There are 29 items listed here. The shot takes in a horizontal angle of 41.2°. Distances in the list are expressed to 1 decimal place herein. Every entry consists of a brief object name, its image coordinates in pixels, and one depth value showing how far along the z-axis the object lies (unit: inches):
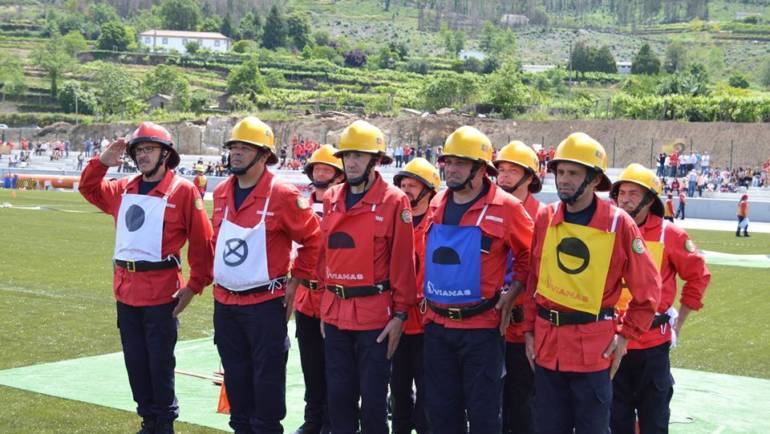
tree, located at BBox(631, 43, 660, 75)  5777.6
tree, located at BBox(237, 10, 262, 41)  7642.7
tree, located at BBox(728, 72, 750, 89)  5073.8
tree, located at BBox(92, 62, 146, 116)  4347.9
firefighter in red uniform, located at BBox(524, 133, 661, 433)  240.7
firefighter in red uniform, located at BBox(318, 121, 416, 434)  273.6
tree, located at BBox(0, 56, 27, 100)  4697.3
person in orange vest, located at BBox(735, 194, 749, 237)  1316.4
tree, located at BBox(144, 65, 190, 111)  4404.5
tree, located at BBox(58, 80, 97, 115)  4485.7
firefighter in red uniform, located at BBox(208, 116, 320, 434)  287.7
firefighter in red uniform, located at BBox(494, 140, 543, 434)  289.1
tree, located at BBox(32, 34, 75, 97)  4918.8
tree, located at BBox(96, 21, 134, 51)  6268.7
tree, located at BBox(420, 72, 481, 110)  3732.8
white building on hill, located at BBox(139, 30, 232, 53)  7268.7
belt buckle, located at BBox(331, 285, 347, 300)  277.9
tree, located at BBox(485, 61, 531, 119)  3405.5
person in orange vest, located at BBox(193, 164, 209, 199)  1045.8
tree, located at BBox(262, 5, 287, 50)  7062.0
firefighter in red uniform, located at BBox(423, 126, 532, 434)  260.4
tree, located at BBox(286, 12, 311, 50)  7199.8
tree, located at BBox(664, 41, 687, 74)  5983.8
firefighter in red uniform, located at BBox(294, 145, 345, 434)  320.8
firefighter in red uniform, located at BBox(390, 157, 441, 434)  311.3
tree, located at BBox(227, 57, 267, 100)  4537.4
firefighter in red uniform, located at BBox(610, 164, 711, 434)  282.4
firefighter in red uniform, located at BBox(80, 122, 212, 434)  304.3
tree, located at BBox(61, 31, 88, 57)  5802.2
